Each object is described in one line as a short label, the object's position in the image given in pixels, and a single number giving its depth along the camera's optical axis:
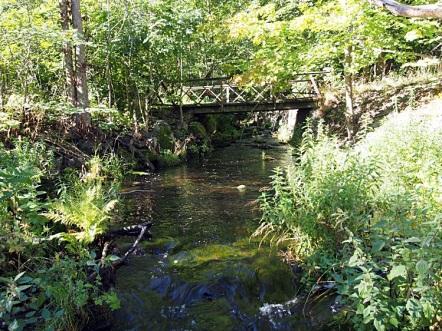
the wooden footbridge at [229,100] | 16.72
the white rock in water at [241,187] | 9.62
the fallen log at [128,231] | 5.10
